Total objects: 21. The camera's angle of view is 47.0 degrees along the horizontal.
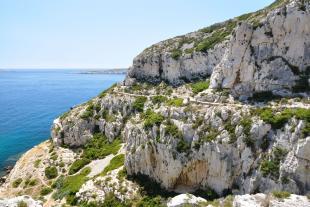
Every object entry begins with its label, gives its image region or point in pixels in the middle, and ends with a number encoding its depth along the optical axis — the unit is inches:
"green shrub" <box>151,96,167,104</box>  2725.6
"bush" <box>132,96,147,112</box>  2827.3
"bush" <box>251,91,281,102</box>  1988.2
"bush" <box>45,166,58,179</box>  2593.5
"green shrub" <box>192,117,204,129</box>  1931.6
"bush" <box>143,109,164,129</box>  2090.8
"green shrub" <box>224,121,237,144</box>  1753.2
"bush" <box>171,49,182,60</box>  3068.4
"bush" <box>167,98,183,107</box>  2226.9
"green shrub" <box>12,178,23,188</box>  2556.6
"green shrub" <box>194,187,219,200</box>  1780.4
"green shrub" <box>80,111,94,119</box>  3047.7
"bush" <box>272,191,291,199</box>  1146.6
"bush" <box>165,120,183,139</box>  1943.9
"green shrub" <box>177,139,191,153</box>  1897.1
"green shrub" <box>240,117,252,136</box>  1729.1
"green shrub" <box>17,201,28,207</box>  962.2
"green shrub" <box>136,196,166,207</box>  1868.8
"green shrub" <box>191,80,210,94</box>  2561.5
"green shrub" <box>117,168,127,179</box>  2135.6
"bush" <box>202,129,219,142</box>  1820.9
